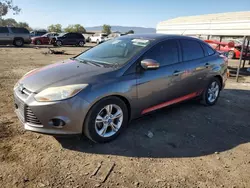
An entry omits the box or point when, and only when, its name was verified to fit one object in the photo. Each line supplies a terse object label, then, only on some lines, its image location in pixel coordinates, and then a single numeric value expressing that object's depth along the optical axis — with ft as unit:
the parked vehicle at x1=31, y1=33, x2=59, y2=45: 79.10
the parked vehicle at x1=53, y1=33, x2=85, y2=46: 78.64
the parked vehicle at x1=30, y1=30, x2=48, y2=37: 91.40
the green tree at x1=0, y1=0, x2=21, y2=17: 170.99
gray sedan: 9.36
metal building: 28.17
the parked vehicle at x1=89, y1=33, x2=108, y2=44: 109.64
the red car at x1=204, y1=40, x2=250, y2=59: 49.65
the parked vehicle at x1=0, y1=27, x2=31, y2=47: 63.01
